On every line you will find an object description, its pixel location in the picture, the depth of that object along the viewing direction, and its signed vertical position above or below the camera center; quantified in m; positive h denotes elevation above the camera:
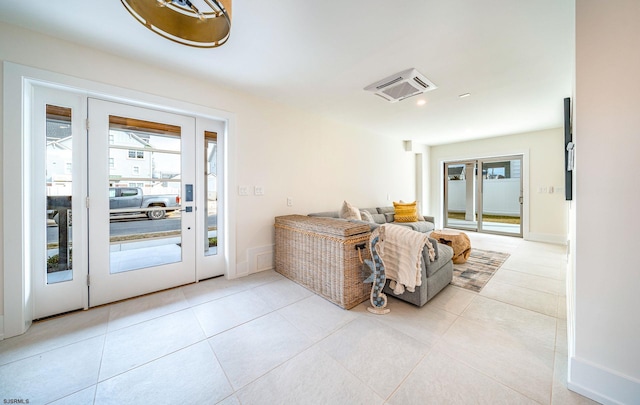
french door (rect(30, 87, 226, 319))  2.03 +0.02
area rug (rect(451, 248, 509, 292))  2.76 -0.98
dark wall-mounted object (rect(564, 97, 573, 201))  2.29 +0.50
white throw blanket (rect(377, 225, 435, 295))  2.07 -0.53
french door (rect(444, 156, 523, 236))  5.46 +0.18
